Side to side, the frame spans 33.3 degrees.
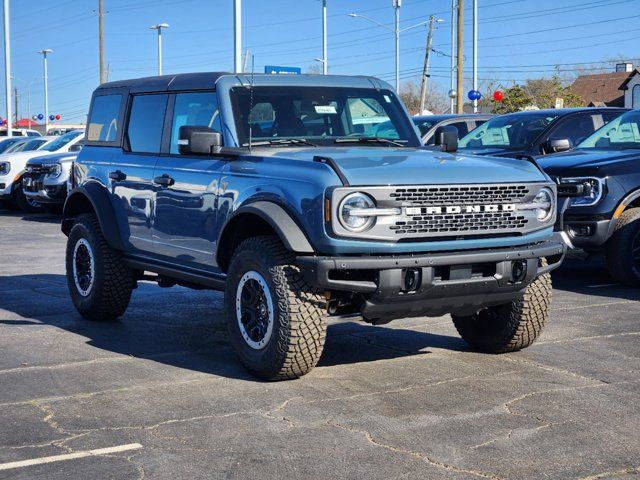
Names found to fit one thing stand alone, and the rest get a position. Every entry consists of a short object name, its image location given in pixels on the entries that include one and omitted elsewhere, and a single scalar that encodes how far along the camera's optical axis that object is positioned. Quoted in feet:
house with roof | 235.52
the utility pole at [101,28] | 166.45
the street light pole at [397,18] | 184.75
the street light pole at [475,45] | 133.49
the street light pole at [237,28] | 90.07
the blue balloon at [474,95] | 111.70
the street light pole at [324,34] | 157.79
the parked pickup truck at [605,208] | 33.55
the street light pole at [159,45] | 195.35
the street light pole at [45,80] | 297.94
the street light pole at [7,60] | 147.64
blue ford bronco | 20.17
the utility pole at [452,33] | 197.86
